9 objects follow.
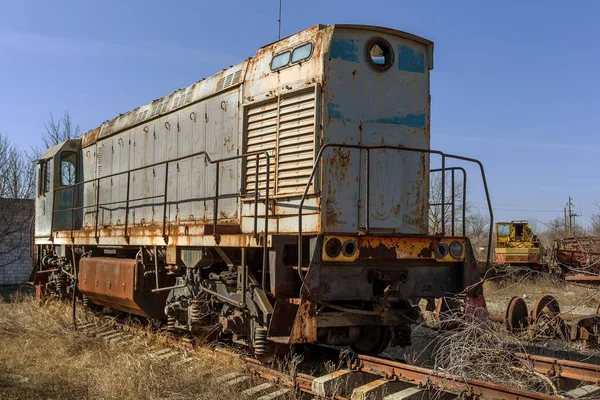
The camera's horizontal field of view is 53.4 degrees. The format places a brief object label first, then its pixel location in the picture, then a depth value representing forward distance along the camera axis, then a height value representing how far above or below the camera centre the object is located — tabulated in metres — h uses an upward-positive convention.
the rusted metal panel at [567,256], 22.57 -0.58
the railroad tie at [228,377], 6.47 -1.56
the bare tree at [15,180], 31.44 +2.82
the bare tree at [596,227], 24.58 +0.65
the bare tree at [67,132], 34.00 +5.78
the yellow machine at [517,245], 26.28 -0.19
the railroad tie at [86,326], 11.02 -1.72
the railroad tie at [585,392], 5.40 -1.38
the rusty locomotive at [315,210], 6.45 +0.33
